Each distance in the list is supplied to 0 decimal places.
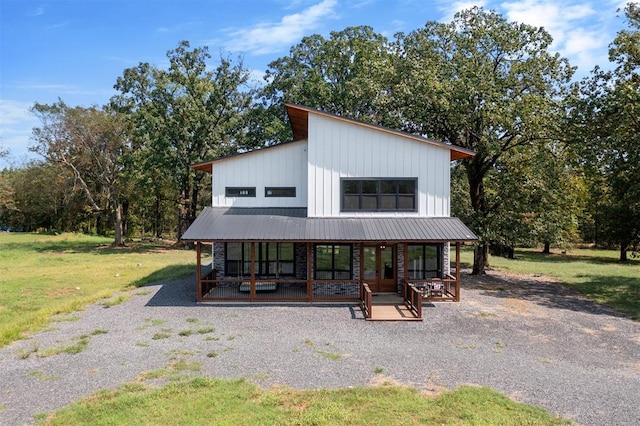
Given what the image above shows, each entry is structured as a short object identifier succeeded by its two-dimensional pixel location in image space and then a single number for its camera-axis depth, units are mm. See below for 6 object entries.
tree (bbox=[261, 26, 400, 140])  28844
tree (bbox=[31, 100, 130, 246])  34219
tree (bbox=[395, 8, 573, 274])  19250
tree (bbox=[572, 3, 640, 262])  16422
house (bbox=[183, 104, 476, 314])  15555
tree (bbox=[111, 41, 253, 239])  33531
